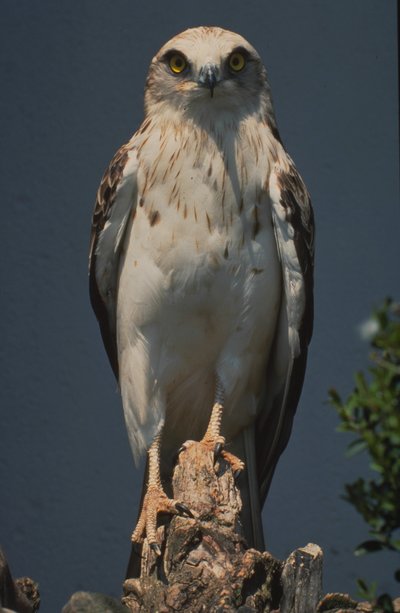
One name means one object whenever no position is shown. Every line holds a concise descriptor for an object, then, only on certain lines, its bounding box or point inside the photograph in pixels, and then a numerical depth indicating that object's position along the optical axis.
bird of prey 7.29
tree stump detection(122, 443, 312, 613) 6.37
